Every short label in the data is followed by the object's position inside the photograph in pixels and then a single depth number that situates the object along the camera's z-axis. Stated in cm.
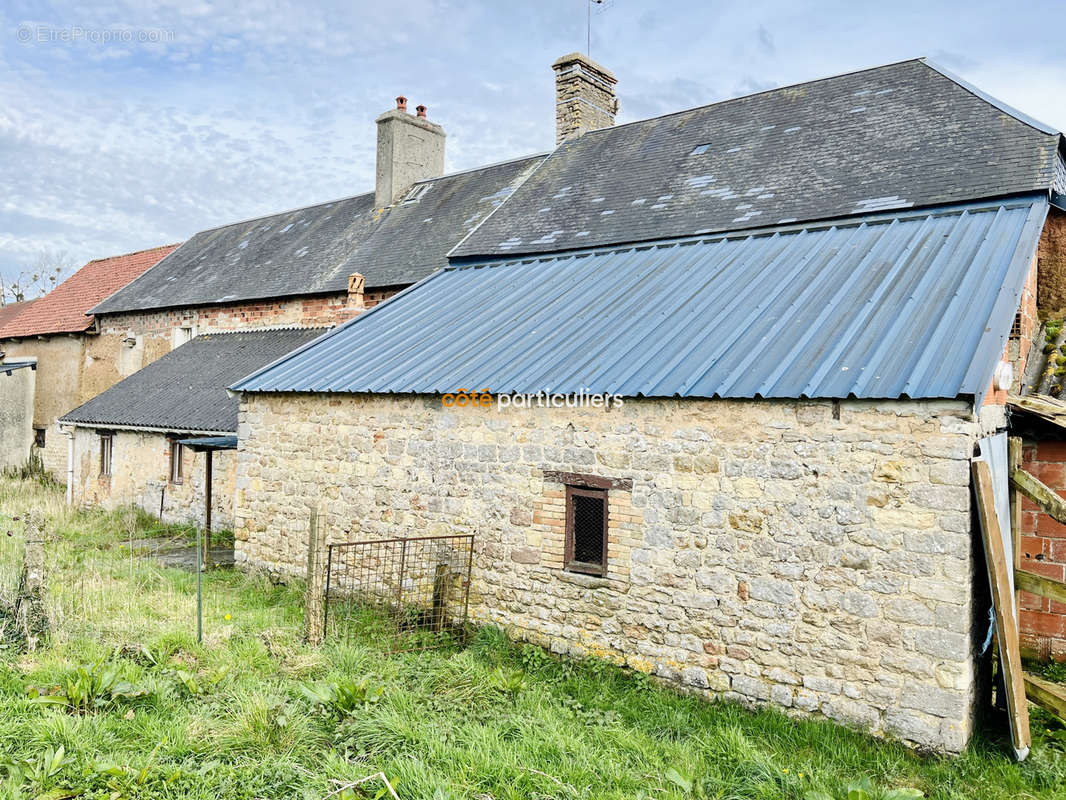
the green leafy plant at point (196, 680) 627
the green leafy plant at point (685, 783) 512
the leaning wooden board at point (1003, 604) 566
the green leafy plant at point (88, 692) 586
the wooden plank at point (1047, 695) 615
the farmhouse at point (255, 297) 1573
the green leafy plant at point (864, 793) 489
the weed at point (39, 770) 477
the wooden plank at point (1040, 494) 630
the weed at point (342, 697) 602
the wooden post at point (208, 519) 1180
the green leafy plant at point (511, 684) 669
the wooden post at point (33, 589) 739
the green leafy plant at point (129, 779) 484
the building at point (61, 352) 2239
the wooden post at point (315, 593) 760
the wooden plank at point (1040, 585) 637
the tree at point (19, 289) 4059
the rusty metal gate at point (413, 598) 811
